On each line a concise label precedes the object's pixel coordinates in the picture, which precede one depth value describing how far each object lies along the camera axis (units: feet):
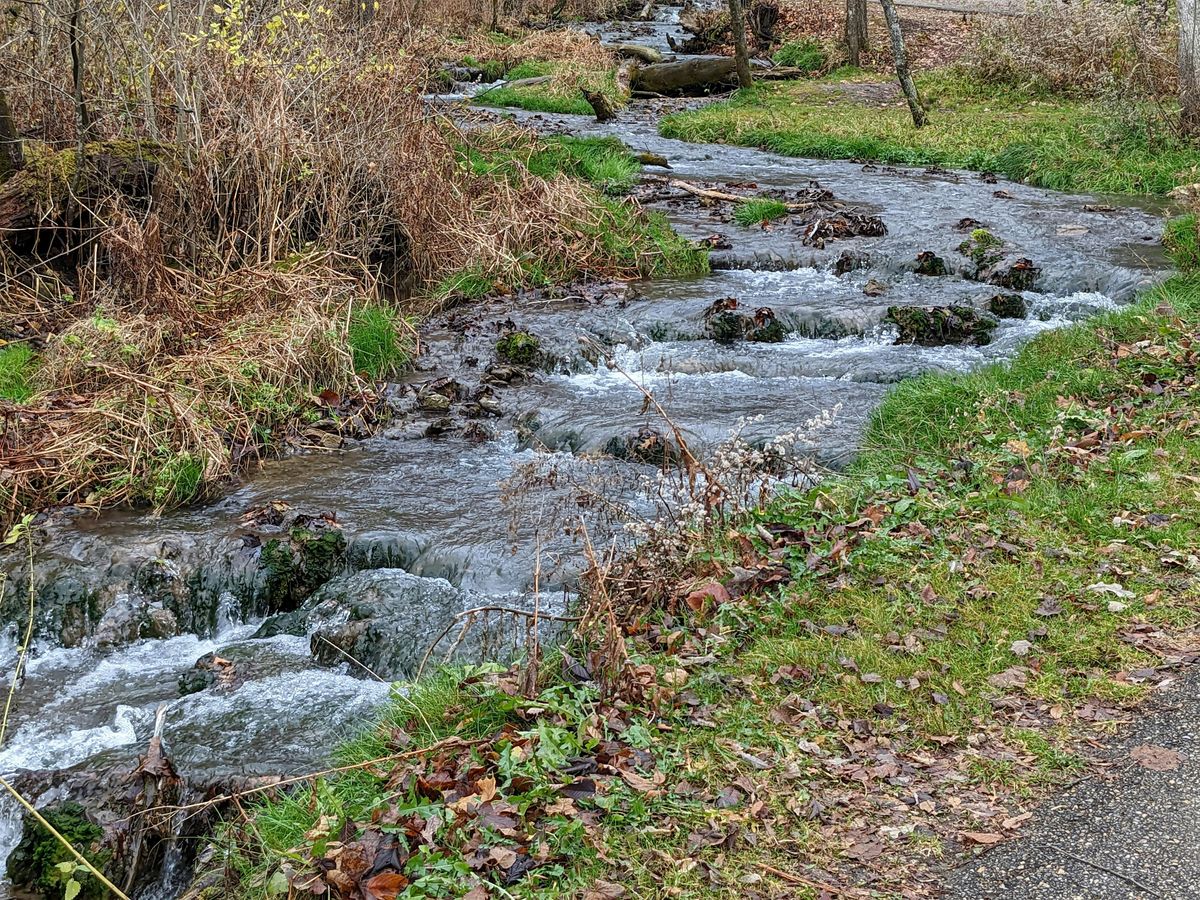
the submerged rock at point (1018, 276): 35.94
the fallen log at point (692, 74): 77.71
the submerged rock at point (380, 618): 19.06
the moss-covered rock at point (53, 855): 14.12
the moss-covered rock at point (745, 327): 33.76
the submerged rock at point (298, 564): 21.49
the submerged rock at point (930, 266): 37.93
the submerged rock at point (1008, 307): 33.88
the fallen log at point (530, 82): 75.97
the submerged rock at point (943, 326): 32.22
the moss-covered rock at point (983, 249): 37.47
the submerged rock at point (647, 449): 25.38
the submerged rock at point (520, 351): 31.60
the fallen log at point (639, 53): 84.15
